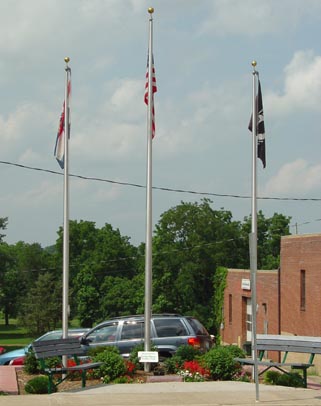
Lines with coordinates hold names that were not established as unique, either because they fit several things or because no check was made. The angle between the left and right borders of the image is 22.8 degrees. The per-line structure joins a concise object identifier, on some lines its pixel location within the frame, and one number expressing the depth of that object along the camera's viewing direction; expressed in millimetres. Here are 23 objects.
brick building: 35688
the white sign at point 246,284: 46375
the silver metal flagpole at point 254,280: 13125
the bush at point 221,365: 16047
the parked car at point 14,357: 22125
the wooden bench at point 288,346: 14992
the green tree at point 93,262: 83625
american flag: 18998
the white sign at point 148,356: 16781
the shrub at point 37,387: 14586
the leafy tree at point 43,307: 84125
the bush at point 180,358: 17066
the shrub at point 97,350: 17300
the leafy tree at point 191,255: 73062
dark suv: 20125
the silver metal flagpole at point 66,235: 18703
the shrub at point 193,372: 16062
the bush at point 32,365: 17453
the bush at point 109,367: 15891
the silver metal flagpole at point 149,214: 17562
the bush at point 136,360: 17219
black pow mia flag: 19594
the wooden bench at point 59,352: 14328
